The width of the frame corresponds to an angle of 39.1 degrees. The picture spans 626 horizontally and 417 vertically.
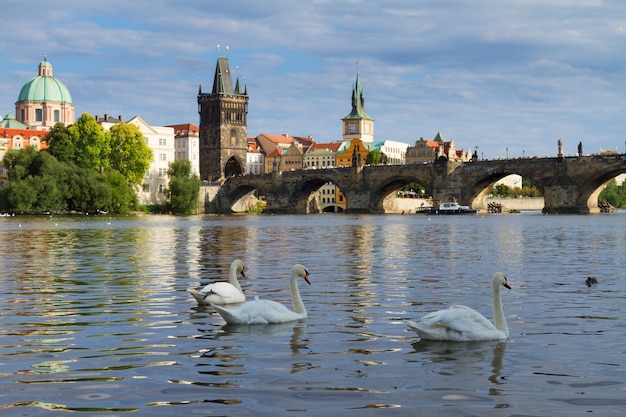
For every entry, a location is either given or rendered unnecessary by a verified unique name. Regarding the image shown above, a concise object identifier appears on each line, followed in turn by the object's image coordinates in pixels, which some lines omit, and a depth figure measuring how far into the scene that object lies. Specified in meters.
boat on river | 101.56
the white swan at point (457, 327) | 9.49
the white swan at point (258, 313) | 10.67
